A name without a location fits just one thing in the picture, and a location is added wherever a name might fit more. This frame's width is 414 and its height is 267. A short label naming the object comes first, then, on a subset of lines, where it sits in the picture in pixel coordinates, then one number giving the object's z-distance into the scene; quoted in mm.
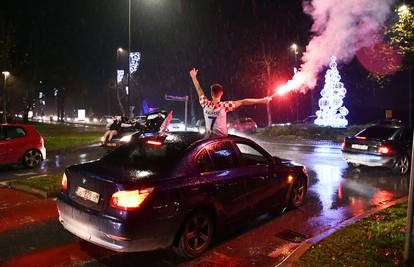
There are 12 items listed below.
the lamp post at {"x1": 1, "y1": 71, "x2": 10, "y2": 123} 33094
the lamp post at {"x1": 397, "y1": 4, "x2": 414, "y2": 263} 4746
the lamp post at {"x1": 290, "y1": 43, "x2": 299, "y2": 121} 31969
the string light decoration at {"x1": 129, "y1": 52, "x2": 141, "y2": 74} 34297
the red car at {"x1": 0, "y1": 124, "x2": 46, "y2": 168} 12031
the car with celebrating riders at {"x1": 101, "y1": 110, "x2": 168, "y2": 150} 15922
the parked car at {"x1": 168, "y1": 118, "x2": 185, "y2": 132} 31188
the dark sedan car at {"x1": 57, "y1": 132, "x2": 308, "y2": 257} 4836
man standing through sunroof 7633
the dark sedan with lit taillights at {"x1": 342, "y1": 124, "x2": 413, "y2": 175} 11852
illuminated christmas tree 29516
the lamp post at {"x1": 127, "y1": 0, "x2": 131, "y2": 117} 23172
